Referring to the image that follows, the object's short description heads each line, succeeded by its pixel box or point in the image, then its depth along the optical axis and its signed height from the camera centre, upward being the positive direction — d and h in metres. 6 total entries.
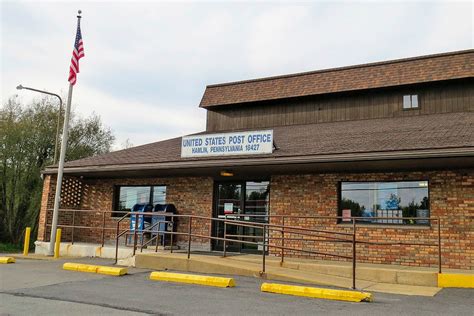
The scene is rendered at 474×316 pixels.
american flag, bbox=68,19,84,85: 13.91 +4.59
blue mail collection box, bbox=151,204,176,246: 13.55 -0.07
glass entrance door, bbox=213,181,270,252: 12.95 +0.34
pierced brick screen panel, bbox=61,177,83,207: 15.45 +0.66
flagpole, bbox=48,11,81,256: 13.36 +0.81
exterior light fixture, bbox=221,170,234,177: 12.62 +1.21
